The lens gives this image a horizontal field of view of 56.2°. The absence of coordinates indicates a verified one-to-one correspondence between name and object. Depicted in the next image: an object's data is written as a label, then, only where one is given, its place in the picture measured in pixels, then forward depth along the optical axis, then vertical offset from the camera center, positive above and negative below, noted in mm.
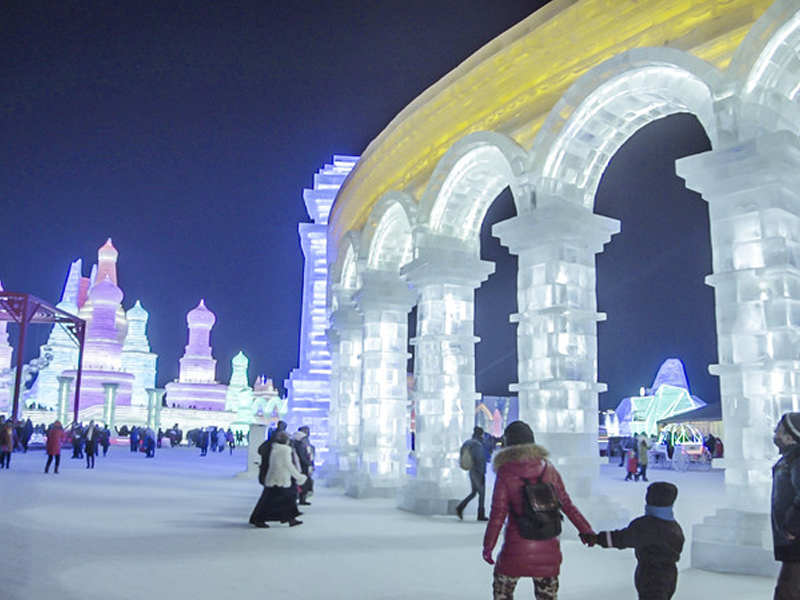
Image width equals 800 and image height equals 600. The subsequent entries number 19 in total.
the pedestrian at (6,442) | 18297 -408
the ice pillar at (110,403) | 41812 +1361
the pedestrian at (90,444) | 19656 -445
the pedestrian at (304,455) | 11281 -357
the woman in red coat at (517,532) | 3770 -483
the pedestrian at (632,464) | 17797 -616
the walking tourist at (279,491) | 9016 -726
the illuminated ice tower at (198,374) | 61906 +4558
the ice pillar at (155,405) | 41959 +1303
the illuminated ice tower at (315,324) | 21875 +3124
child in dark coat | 3629 -498
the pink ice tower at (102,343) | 50656 +5899
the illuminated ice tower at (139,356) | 58250 +5625
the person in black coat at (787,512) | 3752 -355
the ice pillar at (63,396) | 40844 +1662
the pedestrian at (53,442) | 17031 -359
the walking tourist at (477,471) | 9547 -470
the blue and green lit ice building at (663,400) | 36969 +1914
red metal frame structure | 29156 +4798
